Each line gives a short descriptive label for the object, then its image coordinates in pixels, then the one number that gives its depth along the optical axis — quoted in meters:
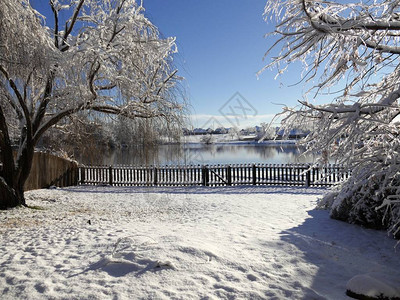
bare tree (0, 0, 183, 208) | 5.43
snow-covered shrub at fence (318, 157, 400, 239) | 5.45
